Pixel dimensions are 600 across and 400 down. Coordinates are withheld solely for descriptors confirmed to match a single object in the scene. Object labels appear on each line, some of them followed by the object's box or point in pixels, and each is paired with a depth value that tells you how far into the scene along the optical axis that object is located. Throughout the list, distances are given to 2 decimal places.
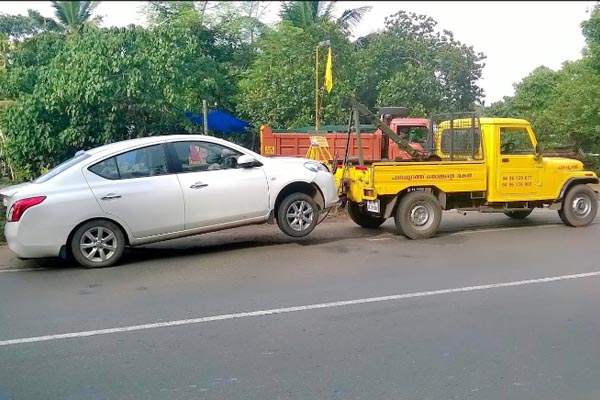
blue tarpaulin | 20.98
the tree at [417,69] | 22.95
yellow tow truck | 10.23
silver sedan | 8.08
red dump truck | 14.85
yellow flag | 16.33
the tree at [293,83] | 20.16
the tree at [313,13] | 26.48
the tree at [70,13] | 26.20
